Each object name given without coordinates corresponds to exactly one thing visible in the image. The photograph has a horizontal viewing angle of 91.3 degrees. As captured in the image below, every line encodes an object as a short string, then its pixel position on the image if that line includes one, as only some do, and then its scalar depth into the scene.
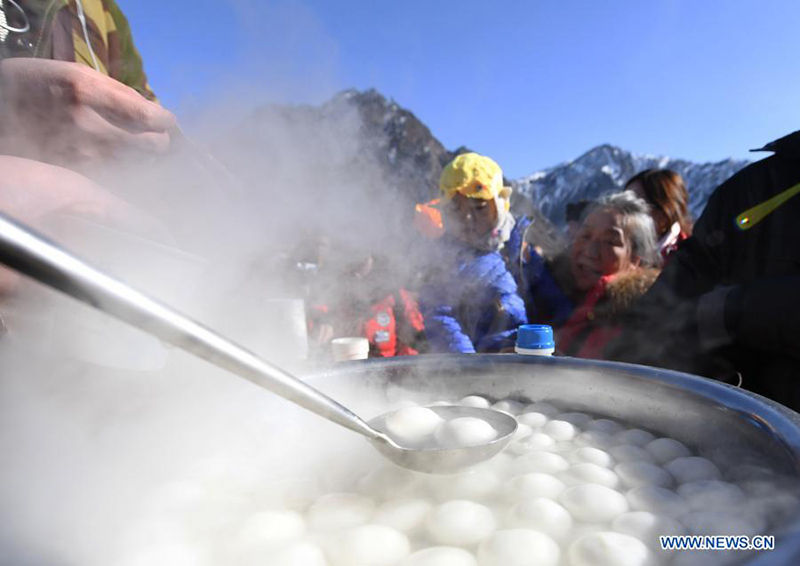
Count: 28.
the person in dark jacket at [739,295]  0.39
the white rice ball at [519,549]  0.16
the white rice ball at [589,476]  0.21
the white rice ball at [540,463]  0.22
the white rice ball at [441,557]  0.16
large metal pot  0.18
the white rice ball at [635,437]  0.25
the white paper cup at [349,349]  0.51
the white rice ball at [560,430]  0.26
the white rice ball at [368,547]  0.17
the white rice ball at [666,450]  0.23
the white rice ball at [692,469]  0.21
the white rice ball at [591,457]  0.23
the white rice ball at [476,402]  0.30
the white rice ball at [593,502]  0.19
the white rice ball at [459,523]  0.18
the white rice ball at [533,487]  0.20
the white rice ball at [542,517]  0.18
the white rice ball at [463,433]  0.22
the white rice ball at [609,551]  0.15
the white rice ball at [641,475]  0.21
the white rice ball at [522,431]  0.25
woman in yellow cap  1.79
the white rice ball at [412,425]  0.23
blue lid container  0.38
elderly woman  0.62
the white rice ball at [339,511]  0.19
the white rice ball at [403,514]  0.19
